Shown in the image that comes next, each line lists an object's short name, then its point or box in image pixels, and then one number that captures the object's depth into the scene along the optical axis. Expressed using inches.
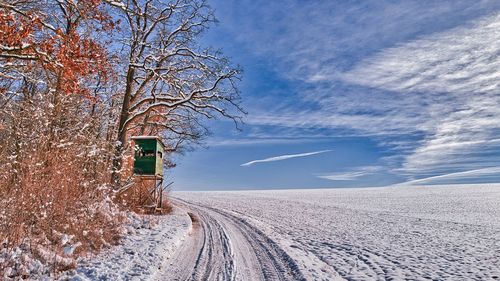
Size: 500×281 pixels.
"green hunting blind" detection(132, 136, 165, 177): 639.8
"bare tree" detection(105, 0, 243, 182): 671.8
